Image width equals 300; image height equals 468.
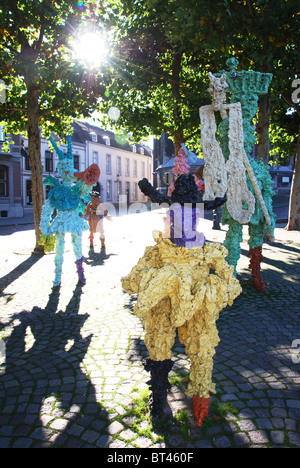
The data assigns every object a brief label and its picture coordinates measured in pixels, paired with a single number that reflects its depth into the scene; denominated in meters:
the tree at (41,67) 8.31
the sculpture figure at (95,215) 10.49
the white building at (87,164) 24.08
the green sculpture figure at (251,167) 5.26
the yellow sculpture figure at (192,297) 2.48
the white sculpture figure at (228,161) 5.14
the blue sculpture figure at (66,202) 6.06
